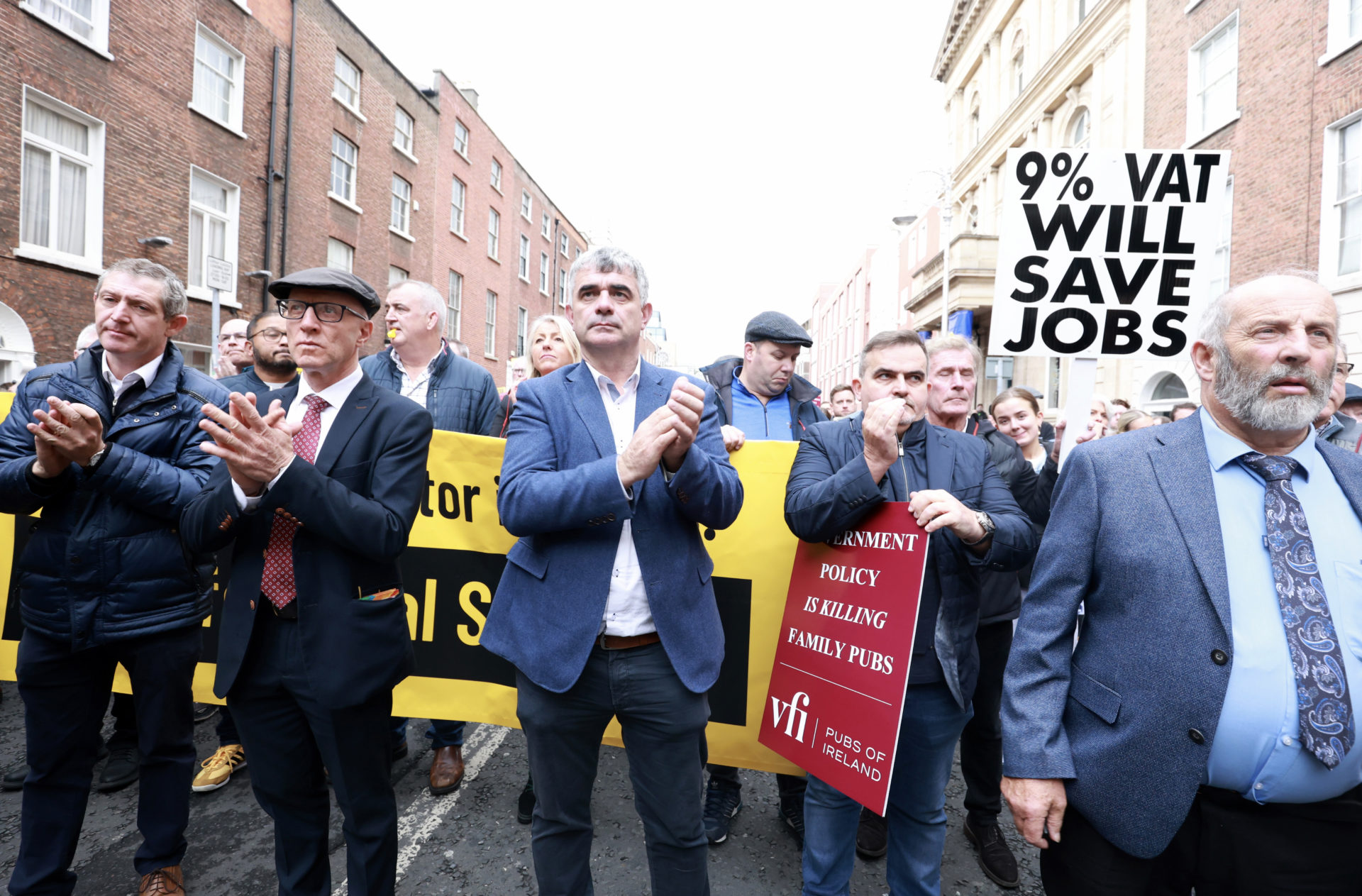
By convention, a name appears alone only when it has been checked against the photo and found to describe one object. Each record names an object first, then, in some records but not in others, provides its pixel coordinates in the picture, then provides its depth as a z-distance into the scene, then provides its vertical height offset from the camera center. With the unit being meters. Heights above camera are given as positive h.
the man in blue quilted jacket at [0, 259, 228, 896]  2.50 -0.59
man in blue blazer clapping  2.07 -0.54
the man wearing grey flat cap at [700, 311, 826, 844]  3.83 +0.33
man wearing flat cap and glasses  2.13 -0.55
